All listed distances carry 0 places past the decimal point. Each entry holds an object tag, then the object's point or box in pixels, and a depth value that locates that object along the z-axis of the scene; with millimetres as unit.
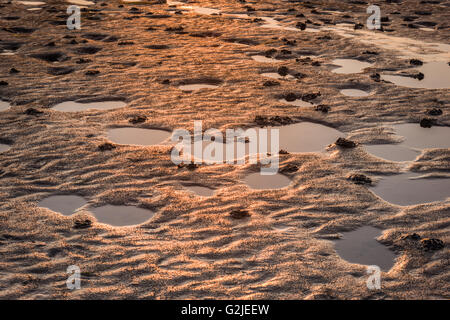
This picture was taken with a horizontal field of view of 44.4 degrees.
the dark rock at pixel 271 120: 8906
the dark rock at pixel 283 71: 11065
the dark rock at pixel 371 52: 12293
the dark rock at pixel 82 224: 6191
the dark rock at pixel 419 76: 10931
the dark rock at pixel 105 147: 8008
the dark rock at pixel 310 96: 9884
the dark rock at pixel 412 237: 5941
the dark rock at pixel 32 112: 9242
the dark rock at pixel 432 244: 5785
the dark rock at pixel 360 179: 7117
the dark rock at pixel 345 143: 8094
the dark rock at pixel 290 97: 9852
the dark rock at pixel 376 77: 10695
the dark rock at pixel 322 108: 9359
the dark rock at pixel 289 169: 7465
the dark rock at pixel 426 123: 8883
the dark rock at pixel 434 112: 9281
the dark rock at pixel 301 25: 14555
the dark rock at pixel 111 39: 13578
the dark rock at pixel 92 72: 11102
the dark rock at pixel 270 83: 10457
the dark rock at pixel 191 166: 7481
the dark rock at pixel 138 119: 8938
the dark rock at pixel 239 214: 6393
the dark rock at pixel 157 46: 12912
